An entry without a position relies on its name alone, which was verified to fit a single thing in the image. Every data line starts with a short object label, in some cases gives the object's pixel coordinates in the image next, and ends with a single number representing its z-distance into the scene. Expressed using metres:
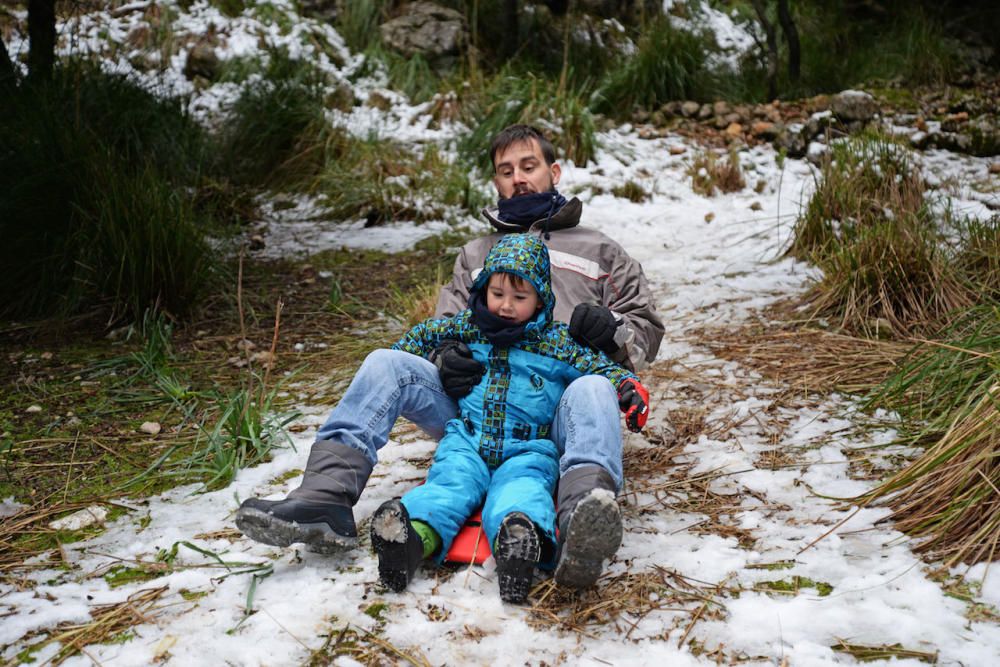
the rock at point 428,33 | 8.93
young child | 2.14
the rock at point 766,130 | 7.33
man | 1.97
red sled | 2.07
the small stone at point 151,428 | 3.02
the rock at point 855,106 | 6.99
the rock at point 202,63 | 8.66
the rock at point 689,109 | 8.02
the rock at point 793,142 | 7.00
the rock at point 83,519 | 2.36
